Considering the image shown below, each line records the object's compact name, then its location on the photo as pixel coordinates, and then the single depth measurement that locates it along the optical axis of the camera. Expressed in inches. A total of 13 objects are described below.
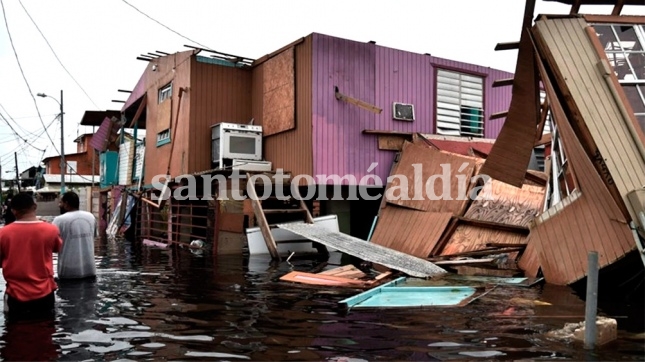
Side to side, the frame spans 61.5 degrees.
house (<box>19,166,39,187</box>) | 2075.7
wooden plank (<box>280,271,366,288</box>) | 357.1
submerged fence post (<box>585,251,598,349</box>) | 183.9
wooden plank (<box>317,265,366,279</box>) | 393.5
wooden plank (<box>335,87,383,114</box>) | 596.4
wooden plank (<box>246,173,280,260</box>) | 523.2
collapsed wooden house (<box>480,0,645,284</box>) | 293.9
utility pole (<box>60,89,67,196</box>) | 1113.4
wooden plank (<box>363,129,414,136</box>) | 617.0
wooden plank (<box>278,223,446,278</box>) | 392.2
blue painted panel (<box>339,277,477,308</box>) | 282.4
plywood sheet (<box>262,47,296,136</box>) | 613.6
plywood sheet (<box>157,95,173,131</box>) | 732.7
